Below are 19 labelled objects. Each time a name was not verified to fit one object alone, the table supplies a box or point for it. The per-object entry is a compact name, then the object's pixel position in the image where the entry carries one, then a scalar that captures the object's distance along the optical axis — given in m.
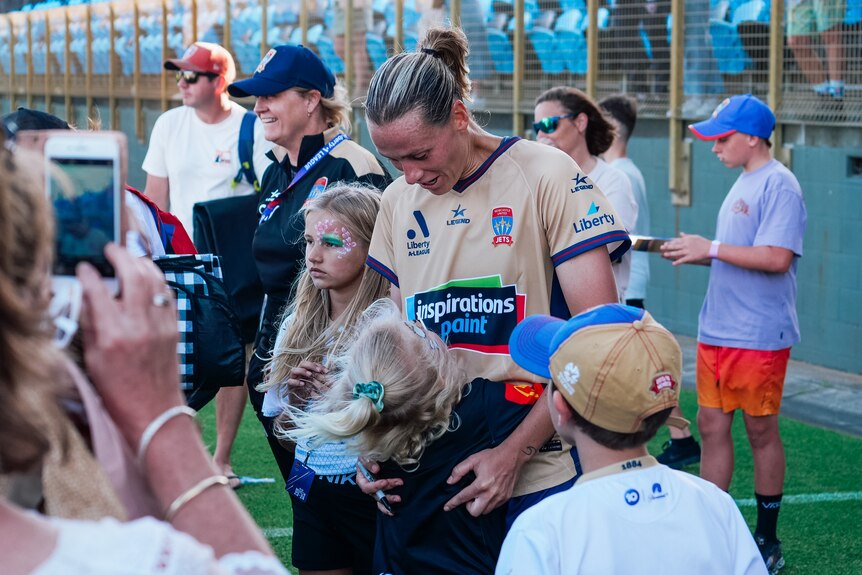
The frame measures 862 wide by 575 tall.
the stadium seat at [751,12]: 8.91
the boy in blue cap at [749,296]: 5.08
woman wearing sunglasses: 5.93
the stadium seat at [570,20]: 10.65
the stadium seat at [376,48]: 13.64
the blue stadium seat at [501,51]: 11.66
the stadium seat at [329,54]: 14.57
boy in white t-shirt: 2.28
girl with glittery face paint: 3.37
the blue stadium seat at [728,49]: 9.21
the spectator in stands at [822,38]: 8.27
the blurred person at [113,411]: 1.21
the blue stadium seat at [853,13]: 8.05
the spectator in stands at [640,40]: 9.85
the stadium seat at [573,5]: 10.56
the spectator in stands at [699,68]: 9.40
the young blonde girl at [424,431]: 2.96
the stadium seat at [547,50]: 11.00
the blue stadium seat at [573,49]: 10.68
